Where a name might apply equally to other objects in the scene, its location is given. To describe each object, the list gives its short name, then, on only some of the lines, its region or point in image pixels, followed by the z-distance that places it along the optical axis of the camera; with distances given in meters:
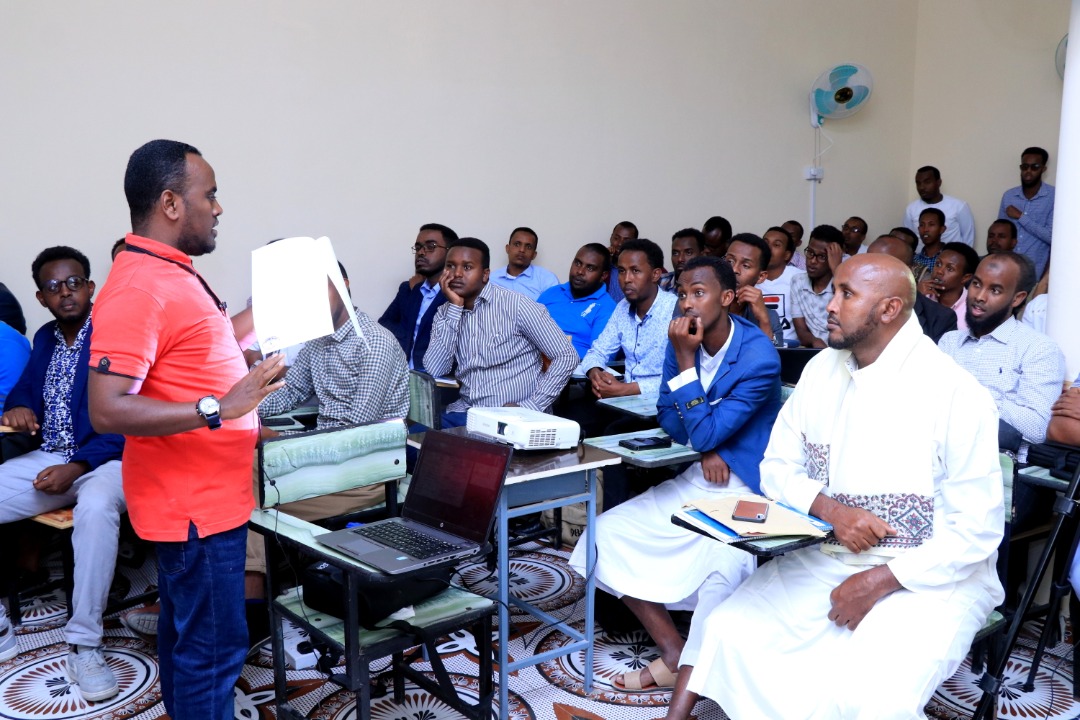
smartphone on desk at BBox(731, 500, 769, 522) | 2.22
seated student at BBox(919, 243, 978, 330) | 4.67
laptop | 2.29
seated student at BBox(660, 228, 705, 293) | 6.61
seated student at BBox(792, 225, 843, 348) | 6.34
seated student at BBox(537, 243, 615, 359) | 5.93
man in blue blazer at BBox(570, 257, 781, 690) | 3.05
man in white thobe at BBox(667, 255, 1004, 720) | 2.22
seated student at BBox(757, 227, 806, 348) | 6.25
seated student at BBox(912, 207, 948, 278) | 7.80
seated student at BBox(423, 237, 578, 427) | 4.34
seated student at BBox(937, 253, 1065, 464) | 3.36
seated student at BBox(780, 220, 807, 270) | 8.12
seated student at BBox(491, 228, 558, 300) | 6.58
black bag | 2.36
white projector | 2.96
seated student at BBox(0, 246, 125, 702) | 3.09
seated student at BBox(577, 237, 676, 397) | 4.49
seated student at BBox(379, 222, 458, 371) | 5.96
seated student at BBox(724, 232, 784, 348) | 4.50
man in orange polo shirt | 1.97
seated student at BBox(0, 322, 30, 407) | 4.08
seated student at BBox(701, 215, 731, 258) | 7.18
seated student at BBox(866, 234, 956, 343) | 4.48
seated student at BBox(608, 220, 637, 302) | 7.07
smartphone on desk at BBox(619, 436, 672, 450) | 3.11
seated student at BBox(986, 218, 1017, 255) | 7.10
